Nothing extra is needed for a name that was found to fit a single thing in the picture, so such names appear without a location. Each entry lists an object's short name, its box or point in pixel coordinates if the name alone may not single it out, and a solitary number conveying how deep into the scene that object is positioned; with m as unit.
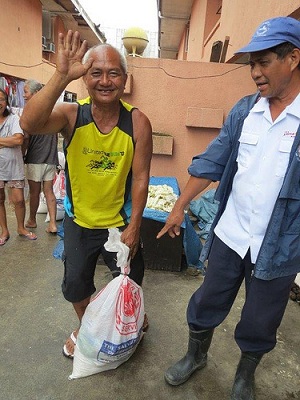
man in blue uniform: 1.40
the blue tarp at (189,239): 3.22
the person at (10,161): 3.42
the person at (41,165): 3.85
